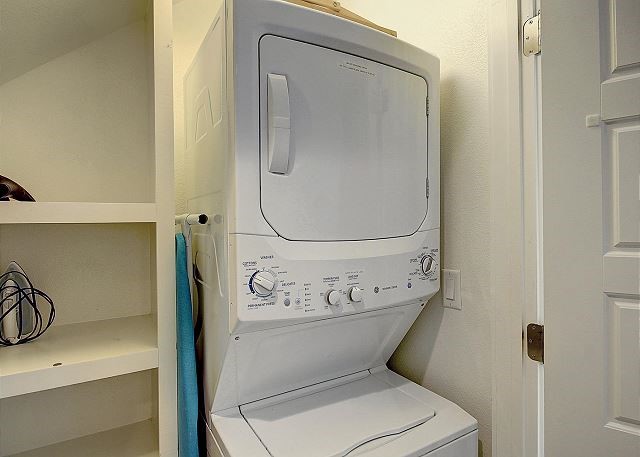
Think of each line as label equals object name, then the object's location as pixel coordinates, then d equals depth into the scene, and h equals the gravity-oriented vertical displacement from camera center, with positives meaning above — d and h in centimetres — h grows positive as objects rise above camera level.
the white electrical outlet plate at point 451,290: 145 -24
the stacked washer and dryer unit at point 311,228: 99 +0
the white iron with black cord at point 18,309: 112 -23
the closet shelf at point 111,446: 127 -75
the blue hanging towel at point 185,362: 118 -41
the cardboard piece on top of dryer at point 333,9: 117 +71
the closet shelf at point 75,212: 95 +6
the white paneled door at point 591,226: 101 +0
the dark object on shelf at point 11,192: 99 +11
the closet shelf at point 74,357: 96 -35
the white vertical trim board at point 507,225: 123 +1
